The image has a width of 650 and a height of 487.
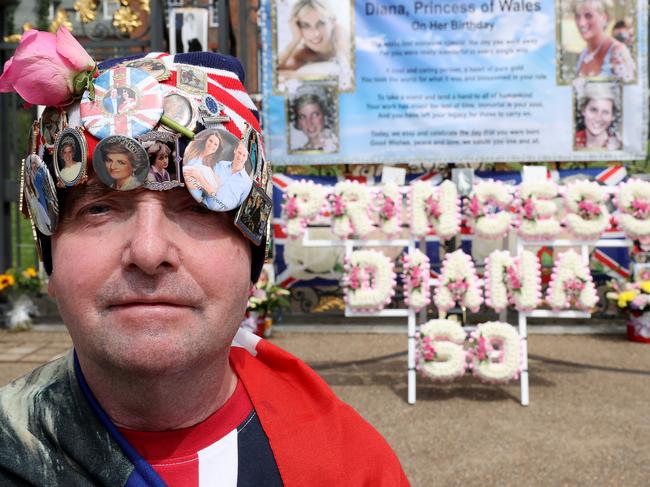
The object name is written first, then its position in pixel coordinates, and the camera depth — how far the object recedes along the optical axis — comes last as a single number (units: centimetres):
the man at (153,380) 121
